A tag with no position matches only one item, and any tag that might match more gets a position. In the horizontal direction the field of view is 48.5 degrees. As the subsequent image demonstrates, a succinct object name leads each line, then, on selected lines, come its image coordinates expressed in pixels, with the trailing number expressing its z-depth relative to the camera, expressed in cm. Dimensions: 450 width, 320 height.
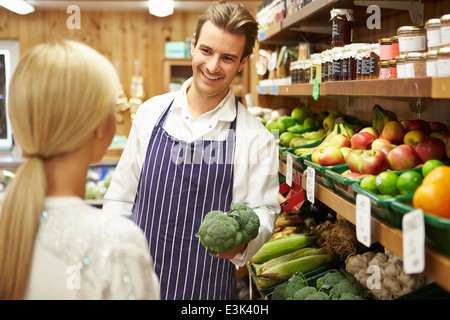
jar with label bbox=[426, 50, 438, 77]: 131
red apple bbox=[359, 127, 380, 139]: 211
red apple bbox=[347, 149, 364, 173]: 182
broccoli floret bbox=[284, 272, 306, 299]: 232
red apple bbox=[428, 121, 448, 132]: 186
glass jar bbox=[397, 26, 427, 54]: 153
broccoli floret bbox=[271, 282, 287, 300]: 238
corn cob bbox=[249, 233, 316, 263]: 281
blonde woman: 97
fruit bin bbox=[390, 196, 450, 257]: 110
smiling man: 207
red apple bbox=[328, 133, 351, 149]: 219
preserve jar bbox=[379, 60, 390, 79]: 169
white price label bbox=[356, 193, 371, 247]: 140
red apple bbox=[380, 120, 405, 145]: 195
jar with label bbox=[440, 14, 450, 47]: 131
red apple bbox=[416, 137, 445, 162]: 163
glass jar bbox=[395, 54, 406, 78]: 150
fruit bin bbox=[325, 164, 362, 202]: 168
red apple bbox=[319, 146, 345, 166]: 201
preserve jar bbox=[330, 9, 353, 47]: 229
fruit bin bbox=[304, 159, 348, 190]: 192
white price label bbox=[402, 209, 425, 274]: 113
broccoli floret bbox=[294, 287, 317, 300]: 218
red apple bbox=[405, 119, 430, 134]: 188
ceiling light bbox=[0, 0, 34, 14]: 522
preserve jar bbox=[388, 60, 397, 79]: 163
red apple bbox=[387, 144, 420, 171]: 165
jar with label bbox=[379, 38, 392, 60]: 171
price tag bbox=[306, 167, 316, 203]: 206
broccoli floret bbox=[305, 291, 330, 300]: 203
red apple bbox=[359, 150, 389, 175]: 170
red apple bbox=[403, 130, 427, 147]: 182
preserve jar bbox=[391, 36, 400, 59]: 166
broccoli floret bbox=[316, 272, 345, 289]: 225
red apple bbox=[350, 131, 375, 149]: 205
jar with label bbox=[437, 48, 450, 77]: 125
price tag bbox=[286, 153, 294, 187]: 239
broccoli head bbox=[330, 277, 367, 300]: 206
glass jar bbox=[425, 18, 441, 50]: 135
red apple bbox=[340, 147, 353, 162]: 207
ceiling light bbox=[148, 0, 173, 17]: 533
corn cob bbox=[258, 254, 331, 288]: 256
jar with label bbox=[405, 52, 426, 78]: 143
